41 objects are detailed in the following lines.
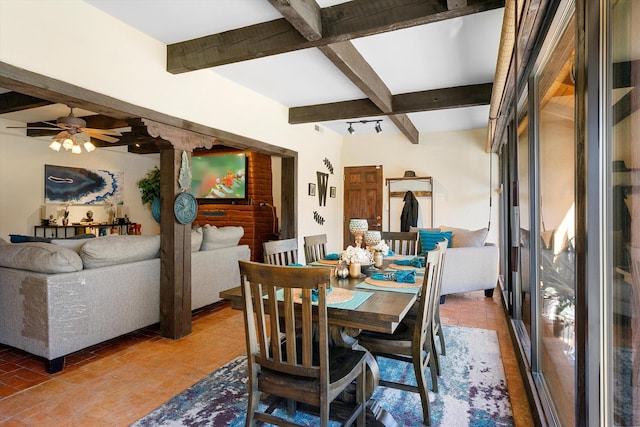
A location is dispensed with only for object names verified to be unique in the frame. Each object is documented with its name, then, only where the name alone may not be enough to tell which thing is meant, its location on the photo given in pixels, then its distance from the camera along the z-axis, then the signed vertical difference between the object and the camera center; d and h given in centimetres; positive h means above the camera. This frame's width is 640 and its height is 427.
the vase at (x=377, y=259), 269 -36
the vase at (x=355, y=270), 229 -38
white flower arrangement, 275 -28
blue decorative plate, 324 +7
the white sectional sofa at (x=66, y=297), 254 -66
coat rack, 649 +52
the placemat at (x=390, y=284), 207 -44
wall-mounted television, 679 +76
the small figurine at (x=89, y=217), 684 -3
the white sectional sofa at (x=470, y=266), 439 -70
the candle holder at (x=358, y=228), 256 -11
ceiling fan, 445 +116
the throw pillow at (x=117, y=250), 279 -31
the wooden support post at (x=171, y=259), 323 -43
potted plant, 781 +64
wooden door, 684 +36
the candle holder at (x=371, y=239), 277 -21
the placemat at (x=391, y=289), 196 -45
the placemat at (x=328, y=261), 275 -39
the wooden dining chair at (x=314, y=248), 305 -32
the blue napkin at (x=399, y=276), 216 -41
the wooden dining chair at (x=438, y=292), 216 -54
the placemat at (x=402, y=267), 267 -43
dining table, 156 -46
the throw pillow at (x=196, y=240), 374 -28
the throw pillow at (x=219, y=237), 399 -27
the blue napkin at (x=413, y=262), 272 -40
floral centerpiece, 232 -29
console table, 611 -27
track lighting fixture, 559 +150
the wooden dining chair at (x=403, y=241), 367 -30
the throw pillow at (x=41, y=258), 259 -33
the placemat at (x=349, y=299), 167 -45
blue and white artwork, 628 +59
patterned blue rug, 196 -119
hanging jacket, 639 +0
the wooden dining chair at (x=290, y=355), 140 -64
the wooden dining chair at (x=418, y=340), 185 -75
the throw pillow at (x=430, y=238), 456 -33
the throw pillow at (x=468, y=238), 460 -35
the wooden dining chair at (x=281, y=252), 259 -31
